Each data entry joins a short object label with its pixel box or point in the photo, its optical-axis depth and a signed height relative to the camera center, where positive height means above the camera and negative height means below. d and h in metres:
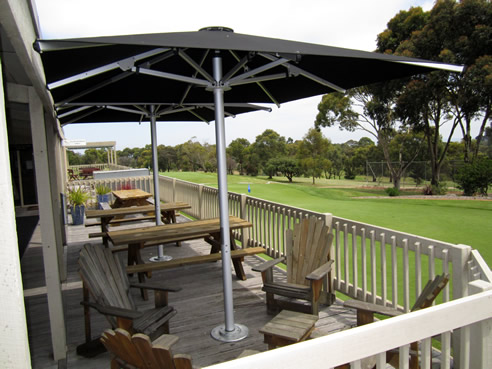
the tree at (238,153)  56.25 +0.93
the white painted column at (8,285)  1.10 -0.37
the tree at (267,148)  54.50 +1.51
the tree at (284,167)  42.91 -1.25
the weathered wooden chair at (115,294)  2.89 -1.20
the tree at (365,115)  26.11 +3.07
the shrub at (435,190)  20.25 -2.20
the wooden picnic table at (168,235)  4.89 -1.04
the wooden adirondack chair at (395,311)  2.54 -1.25
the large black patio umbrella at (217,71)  2.38 +0.81
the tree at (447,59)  18.58 +4.91
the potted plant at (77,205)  9.85 -1.16
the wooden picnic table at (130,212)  6.93 -0.99
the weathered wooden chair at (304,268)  3.68 -1.27
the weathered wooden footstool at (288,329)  2.71 -1.39
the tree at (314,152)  37.25 +0.42
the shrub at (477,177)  16.93 -1.30
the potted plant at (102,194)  12.02 -1.04
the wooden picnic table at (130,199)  9.13 -0.95
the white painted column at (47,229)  3.23 -0.59
